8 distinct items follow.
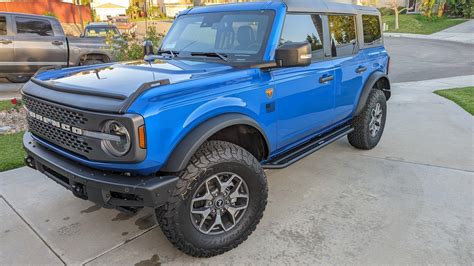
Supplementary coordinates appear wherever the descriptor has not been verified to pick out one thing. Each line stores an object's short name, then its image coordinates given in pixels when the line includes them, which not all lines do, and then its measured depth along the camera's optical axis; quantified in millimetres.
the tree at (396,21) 30806
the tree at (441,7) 31578
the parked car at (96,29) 16406
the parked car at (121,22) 26803
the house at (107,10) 48969
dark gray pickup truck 8695
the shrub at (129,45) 7531
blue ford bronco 2379
